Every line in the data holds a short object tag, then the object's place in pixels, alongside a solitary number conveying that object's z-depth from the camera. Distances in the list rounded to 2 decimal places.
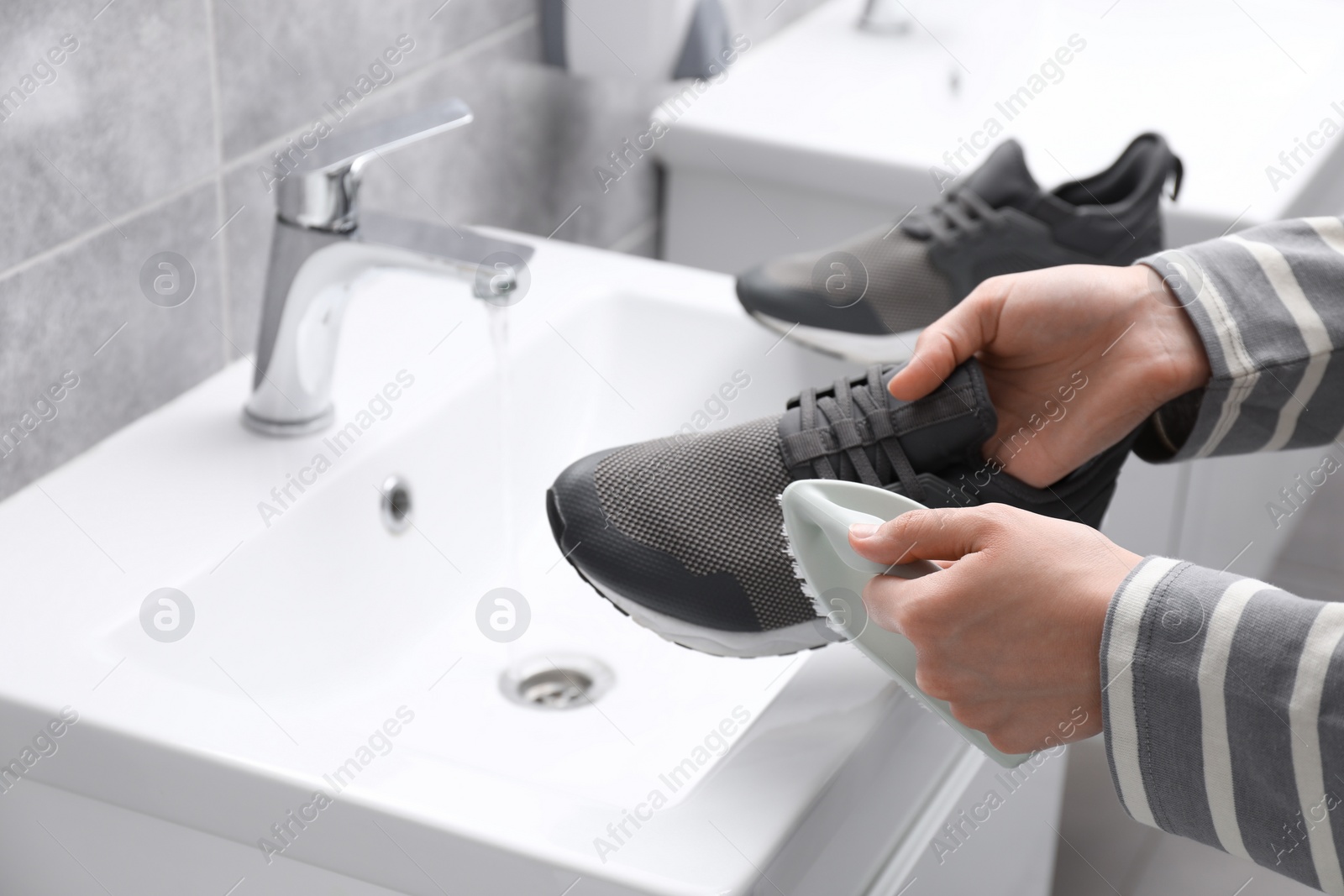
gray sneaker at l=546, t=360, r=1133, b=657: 0.58
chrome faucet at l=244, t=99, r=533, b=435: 0.68
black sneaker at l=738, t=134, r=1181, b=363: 0.85
